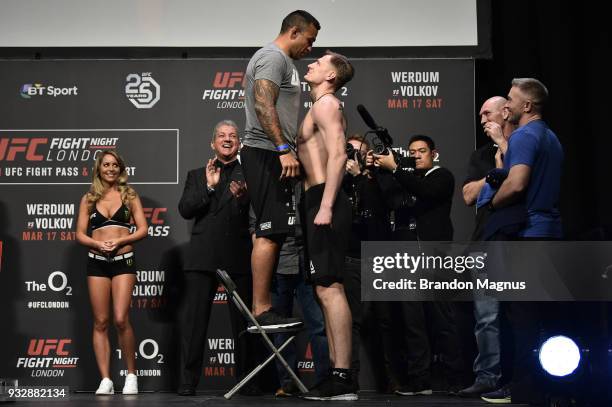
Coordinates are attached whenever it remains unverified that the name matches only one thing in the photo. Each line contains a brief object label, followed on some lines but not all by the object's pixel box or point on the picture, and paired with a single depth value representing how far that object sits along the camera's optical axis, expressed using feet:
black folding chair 12.91
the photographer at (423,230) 16.31
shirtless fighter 12.64
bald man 15.02
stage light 10.37
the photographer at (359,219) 16.63
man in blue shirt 12.48
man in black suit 16.40
